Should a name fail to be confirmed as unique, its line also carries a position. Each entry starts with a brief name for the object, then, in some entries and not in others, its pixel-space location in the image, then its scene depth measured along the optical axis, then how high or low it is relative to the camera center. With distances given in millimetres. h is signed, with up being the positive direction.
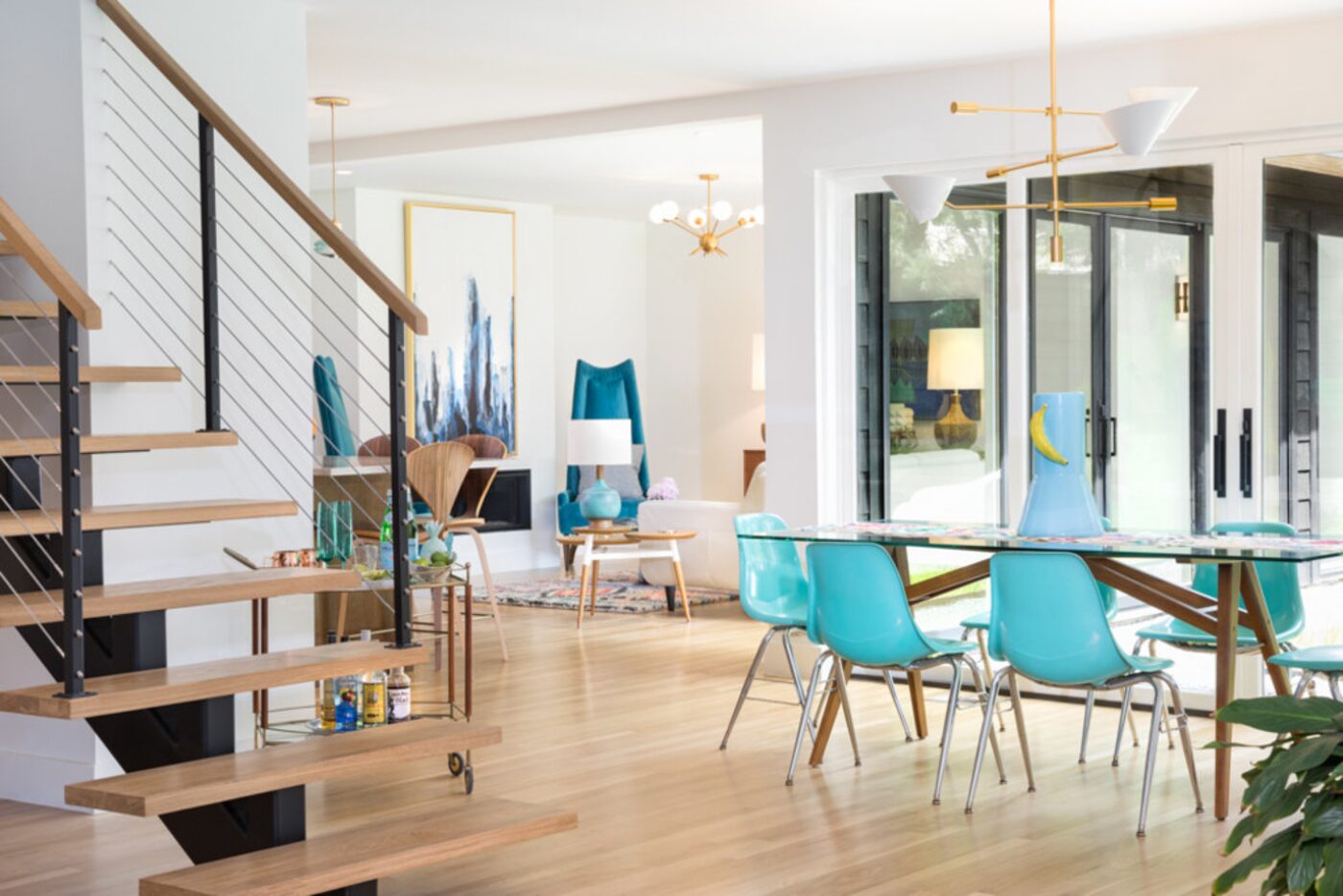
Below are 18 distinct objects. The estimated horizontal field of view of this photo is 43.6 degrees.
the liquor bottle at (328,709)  4832 -825
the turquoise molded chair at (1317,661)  4977 -734
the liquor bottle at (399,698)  4883 -801
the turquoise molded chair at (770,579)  5980 -577
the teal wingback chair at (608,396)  12305 +188
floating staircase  3629 -599
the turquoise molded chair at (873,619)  5176 -623
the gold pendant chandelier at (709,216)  10070 +1268
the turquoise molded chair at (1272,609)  5656 -659
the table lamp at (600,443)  9117 -118
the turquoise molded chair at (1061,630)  4762 -611
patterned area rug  9891 -1068
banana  5480 -71
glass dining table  4934 -478
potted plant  2062 -485
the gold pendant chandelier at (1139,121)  4988 +886
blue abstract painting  11289 +708
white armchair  9859 -679
